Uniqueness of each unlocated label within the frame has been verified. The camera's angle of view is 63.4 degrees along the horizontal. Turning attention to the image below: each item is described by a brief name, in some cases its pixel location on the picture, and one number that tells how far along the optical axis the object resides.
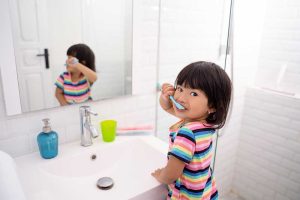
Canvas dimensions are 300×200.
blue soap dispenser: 0.93
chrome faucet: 1.02
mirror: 0.88
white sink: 0.83
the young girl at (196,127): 0.77
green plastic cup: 1.08
